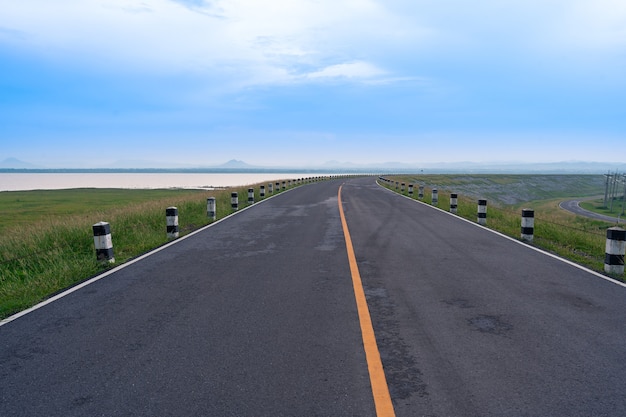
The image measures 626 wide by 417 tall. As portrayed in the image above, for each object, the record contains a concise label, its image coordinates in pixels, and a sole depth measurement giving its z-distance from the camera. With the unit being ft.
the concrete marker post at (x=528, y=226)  36.17
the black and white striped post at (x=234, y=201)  62.28
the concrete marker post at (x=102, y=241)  27.68
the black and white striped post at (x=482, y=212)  46.30
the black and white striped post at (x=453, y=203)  57.41
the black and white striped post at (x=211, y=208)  51.88
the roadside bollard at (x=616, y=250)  24.98
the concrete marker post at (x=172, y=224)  38.52
